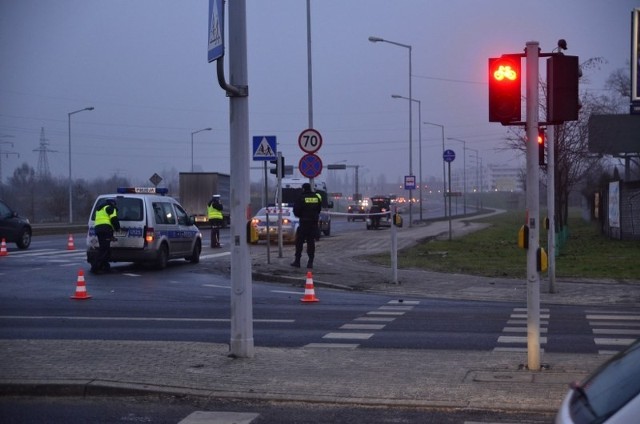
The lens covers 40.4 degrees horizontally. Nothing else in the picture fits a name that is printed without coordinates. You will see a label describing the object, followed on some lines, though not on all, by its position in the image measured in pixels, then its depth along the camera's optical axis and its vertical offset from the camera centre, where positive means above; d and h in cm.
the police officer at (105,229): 2116 -91
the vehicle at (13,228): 2945 -121
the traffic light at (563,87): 903 +104
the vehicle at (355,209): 6448 -154
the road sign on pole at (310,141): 2219 +125
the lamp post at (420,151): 5458 +281
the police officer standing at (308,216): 2169 -66
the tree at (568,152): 3065 +137
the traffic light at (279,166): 2356 +66
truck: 5303 +5
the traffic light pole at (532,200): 900 -13
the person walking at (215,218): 3059 -97
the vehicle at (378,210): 5172 -134
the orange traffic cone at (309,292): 1628 -192
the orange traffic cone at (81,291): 1675 -191
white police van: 2225 -101
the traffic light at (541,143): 1681 +87
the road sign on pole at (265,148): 2175 +106
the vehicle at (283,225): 3378 -134
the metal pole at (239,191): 977 -1
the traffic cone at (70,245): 3059 -187
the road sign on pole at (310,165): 2247 +65
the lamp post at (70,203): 5781 -71
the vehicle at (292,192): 4566 -10
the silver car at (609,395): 326 -85
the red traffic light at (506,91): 918 +103
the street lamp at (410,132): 4881 +358
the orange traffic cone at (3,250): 2717 -179
